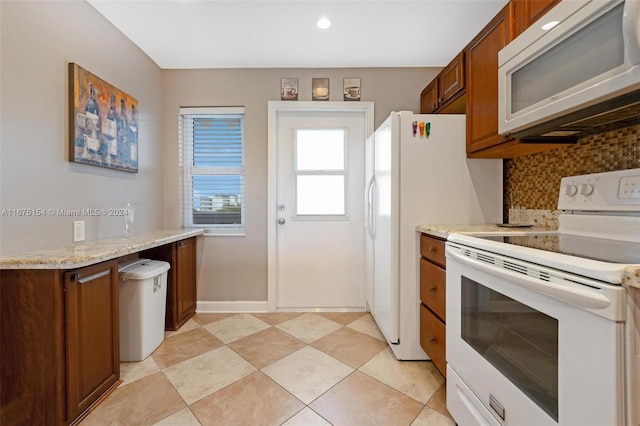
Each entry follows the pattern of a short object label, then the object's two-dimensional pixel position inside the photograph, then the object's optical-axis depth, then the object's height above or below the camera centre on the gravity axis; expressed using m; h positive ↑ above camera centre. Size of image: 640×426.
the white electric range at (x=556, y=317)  0.59 -0.30
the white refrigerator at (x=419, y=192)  1.72 +0.13
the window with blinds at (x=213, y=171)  2.64 +0.41
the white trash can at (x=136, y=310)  1.75 -0.65
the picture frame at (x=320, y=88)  2.55 +1.19
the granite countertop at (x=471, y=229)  1.34 -0.09
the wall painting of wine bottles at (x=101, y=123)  1.60 +0.61
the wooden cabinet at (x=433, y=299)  1.44 -0.50
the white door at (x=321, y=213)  2.62 -0.01
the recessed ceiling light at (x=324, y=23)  1.91 +1.37
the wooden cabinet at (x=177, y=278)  2.17 -0.56
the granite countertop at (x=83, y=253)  1.15 -0.21
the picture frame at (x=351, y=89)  2.55 +1.18
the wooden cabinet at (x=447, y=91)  1.80 +0.93
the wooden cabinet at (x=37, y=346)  1.17 -0.60
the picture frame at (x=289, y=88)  2.55 +1.19
